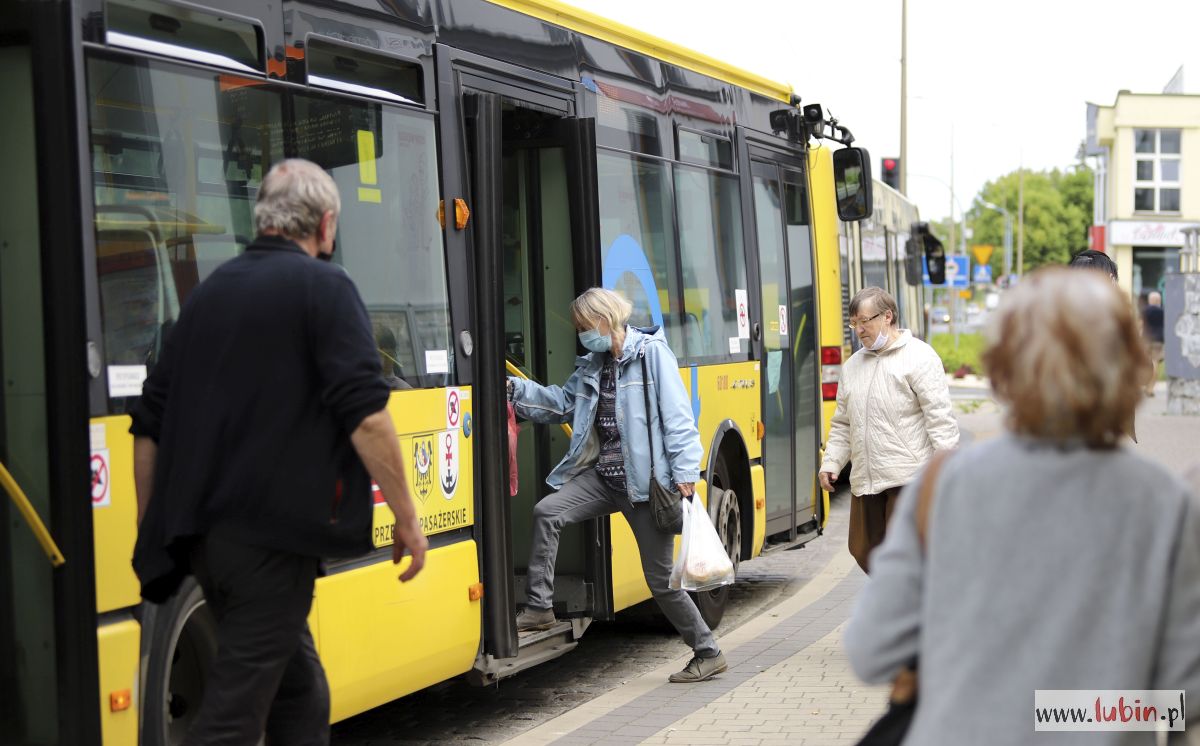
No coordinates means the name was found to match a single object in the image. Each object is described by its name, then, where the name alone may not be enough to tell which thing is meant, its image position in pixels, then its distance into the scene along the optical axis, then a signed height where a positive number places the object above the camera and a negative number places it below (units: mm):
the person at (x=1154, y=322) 29255 -438
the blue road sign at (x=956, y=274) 37922 +748
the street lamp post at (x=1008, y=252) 75462 +2407
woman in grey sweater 2514 -386
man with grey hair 3908 -280
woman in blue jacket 7258 -547
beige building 59031 +4170
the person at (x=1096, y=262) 7610 +179
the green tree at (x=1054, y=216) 105688 +5616
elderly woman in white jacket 7293 -469
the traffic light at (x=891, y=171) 24359 +2060
